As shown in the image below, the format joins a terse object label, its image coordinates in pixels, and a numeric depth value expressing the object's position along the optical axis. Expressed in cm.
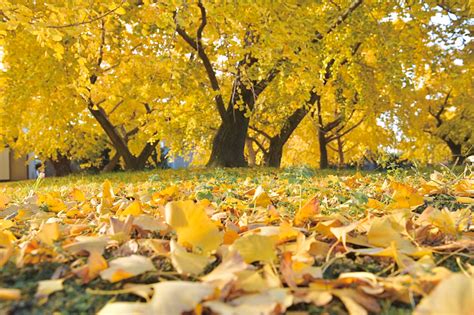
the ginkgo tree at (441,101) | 841
